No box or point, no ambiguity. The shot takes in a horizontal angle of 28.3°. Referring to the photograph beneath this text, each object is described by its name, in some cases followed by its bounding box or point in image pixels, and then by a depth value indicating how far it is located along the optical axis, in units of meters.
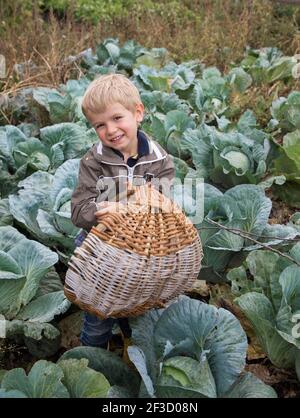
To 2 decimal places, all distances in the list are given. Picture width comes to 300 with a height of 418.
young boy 2.05
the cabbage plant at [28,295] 2.37
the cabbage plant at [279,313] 2.19
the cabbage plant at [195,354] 1.97
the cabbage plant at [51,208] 2.87
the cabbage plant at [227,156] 3.53
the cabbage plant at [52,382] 1.96
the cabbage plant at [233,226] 2.75
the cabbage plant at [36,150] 3.55
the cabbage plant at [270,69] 5.41
